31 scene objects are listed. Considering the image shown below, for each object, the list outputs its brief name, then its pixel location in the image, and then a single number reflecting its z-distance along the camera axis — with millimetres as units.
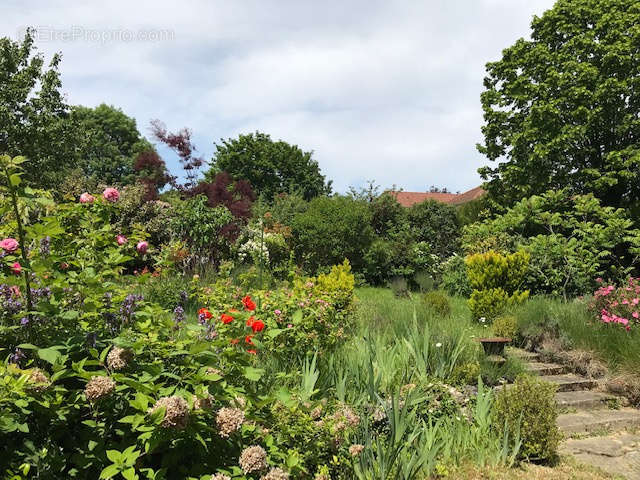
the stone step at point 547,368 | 6422
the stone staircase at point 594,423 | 4090
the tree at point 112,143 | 35625
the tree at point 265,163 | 36125
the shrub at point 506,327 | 7383
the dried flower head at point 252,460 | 1970
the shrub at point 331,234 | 15742
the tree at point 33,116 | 19547
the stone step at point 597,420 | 4840
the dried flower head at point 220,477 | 1863
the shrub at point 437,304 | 8430
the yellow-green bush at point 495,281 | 8703
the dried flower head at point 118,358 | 1984
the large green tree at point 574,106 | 15289
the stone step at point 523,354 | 6507
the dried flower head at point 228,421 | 1970
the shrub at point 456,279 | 12812
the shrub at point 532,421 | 3693
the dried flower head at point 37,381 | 1801
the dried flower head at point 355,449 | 2593
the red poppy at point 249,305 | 3684
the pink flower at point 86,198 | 3059
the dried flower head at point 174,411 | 1761
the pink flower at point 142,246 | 3672
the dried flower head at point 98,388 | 1848
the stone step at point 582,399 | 5465
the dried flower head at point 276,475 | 1937
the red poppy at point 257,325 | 2887
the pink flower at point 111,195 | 3195
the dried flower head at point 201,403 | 1903
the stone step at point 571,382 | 6004
